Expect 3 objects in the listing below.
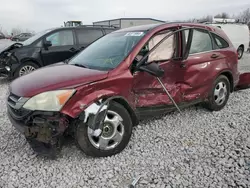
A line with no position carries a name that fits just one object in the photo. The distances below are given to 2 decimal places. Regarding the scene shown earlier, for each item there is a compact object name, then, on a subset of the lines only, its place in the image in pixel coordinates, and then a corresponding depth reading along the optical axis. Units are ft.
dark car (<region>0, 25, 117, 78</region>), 21.77
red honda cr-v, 8.46
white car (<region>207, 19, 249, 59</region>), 40.16
